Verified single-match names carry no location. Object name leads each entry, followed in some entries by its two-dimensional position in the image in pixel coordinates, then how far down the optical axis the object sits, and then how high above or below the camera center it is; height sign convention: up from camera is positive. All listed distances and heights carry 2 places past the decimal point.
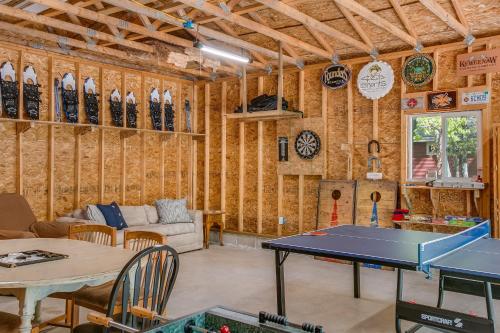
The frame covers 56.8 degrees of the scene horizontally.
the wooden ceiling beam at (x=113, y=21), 5.24 +1.93
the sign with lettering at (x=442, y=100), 6.69 +1.01
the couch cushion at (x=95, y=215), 6.93 -0.67
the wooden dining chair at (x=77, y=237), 3.71 -0.63
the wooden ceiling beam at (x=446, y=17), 5.26 +1.86
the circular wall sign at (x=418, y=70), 6.87 +1.49
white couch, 7.41 -0.91
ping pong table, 3.22 -0.67
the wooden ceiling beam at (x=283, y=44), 6.71 +2.06
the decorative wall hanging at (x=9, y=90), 6.62 +1.16
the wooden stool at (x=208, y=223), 8.37 -0.97
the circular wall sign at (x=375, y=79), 7.25 +1.43
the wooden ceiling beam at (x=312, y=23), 5.19 +1.85
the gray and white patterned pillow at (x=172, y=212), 8.01 -0.73
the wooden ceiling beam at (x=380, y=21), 5.12 +1.83
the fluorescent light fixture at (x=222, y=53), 6.05 +1.64
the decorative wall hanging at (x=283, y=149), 8.29 +0.37
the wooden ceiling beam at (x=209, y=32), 5.17 +1.84
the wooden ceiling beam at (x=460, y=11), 5.75 +2.01
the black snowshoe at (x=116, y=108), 8.02 +1.08
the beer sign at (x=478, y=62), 6.29 +1.48
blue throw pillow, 7.13 -0.71
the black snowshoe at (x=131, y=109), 8.26 +1.09
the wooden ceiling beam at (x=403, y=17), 5.88 +2.03
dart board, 7.95 +0.44
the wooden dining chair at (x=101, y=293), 3.27 -0.90
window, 6.66 +0.35
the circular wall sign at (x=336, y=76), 7.62 +1.56
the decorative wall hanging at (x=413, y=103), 6.96 +1.00
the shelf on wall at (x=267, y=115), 7.68 +0.93
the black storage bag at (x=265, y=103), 7.85 +1.14
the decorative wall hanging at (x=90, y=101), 7.66 +1.15
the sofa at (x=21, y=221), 6.06 -0.68
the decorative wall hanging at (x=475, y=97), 6.44 +1.01
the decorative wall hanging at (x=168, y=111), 8.92 +1.14
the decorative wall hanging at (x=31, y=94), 6.88 +1.15
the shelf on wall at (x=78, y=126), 6.73 +0.71
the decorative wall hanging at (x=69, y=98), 7.37 +1.17
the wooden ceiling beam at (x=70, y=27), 5.60 +1.92
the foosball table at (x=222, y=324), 1.66 -0.58
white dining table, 2.62 -0.62
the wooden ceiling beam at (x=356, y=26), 6.28 +2.04
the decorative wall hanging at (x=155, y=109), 8.64 +1.14
